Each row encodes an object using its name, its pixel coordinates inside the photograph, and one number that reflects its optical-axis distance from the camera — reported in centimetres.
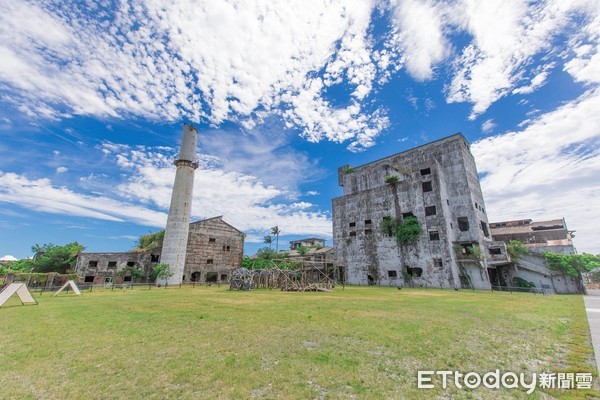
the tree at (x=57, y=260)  4109
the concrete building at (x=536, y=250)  2978
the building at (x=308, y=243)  8013
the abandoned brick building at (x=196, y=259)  3928
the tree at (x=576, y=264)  2834
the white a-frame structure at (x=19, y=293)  1370
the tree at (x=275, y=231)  7462
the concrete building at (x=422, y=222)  3241
